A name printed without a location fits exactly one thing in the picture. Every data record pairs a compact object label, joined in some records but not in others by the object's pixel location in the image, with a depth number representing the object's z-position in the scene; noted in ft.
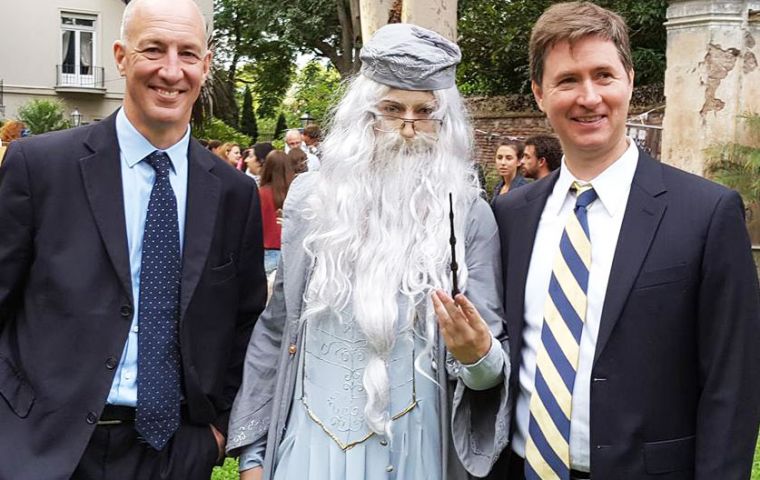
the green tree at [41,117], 87.66
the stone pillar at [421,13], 18.06
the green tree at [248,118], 127.34
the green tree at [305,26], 80.53
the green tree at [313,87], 93.81
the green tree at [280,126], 123.34
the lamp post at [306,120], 69.29
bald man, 8.63
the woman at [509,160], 28.96
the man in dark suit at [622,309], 7.95
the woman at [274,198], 28.89
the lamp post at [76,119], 90.22
